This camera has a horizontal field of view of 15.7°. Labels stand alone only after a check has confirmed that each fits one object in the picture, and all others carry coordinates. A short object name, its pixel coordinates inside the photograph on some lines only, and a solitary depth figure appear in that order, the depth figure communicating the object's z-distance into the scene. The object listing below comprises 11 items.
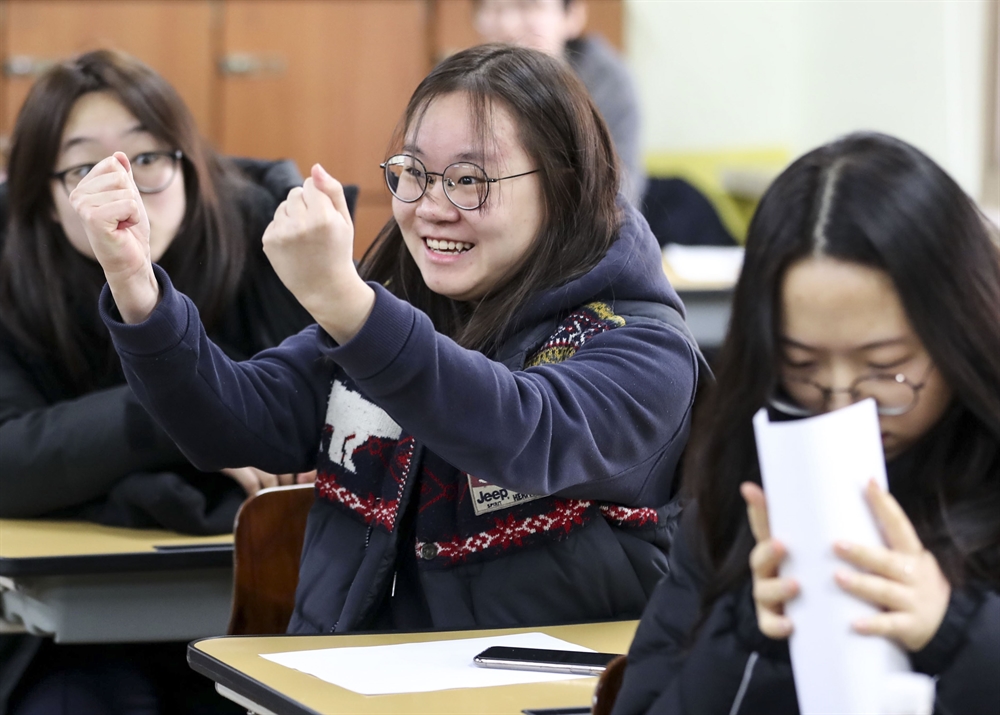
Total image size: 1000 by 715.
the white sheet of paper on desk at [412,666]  4.71
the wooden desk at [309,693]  4.62
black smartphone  4.76
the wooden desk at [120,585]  5.36
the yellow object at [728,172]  12.13
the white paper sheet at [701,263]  7.96
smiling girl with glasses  4.97
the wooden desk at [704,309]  7.39
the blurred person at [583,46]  9.89
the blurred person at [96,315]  5.59
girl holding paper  4.36
